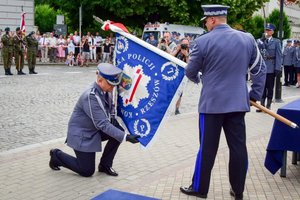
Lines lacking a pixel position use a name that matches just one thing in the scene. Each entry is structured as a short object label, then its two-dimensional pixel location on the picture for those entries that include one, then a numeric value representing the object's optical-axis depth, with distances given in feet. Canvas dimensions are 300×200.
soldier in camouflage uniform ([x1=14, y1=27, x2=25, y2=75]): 70.85
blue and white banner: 18.16
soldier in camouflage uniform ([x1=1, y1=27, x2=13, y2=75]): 69.21
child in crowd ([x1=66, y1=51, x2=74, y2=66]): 94.02
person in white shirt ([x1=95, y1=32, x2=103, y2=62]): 101.86
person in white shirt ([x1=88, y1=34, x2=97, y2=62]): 98.87
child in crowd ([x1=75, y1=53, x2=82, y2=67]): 95.49
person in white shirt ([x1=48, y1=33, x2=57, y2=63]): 95.71
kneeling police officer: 18.94
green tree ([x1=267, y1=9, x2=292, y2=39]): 193.77
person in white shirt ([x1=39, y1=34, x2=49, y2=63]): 95.81
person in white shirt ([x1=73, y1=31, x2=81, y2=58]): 96.64
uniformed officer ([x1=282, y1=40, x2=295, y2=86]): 68.45
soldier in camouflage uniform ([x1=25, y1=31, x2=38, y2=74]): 72.59
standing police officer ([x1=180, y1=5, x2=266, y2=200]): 16.46
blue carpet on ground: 10.69
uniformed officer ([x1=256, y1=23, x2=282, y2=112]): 39.32
